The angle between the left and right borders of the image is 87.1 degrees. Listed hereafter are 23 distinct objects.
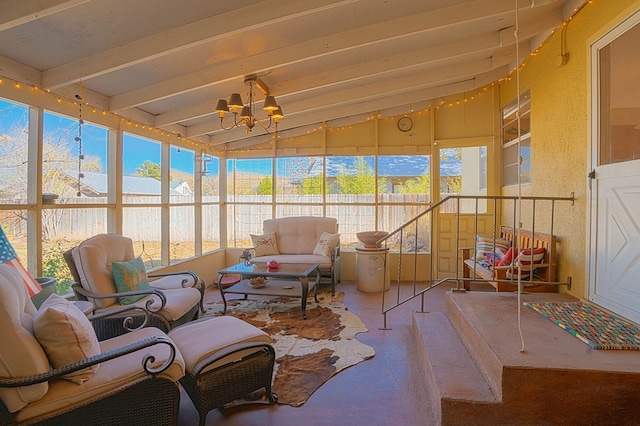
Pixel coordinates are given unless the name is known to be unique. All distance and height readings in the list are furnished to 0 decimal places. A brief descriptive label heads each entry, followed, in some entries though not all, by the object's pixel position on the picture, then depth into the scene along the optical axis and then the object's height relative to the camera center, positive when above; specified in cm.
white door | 246 +28
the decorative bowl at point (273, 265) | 419 -70
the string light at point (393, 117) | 312 +160
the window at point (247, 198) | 620 +20
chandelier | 329 +102
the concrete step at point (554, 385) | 173 -94
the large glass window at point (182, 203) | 481 +9
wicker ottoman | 193 -93
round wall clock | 573 +144
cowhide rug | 245 -124
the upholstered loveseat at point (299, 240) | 518 -52
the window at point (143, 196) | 397 +16
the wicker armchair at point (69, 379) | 144 -82
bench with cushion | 329 -61
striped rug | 201 -80
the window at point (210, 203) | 569 +10
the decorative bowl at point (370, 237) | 511 -43
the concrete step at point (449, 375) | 184 -103
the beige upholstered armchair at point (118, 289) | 265 -69
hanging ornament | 325 +60
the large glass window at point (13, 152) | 263 +46
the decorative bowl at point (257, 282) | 405 -89
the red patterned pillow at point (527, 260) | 337 -52
